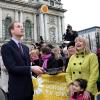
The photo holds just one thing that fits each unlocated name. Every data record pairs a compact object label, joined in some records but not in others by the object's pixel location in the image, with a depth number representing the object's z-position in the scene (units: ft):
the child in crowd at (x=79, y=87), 5.89
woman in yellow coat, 5.71
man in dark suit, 5.33
